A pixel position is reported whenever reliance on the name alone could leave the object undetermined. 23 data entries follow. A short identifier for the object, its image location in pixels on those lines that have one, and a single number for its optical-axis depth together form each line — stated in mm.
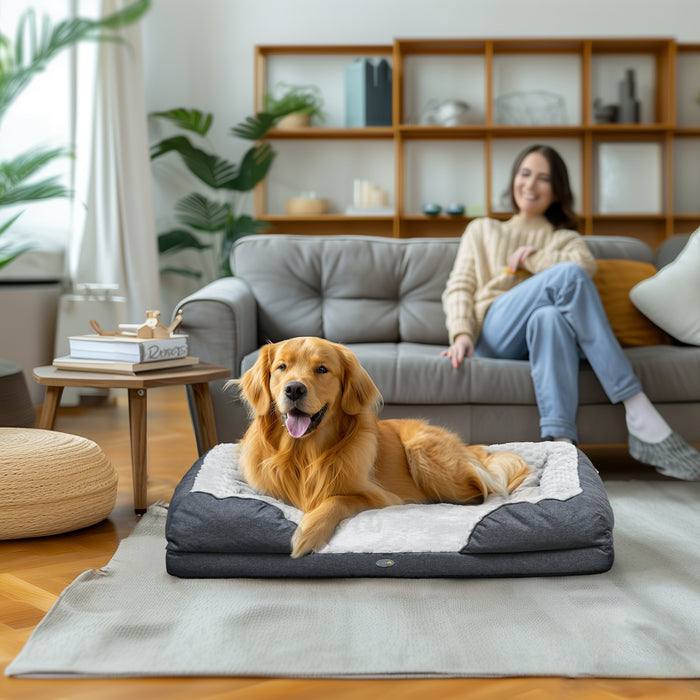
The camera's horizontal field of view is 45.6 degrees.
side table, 2197
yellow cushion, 3006
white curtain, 4461
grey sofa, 2682
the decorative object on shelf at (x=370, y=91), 5102
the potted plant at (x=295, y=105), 5070
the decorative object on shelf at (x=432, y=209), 5113
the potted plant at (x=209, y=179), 4984
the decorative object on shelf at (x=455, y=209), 5098
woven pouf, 2006
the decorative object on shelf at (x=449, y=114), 5086
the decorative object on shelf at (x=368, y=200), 5191
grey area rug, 1324
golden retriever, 1865
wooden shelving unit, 5191
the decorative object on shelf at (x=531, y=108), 5230
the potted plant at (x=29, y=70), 3676
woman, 2576
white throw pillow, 2883
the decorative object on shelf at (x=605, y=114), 5164
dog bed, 1706
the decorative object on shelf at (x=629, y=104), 5160
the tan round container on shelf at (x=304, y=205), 5176
